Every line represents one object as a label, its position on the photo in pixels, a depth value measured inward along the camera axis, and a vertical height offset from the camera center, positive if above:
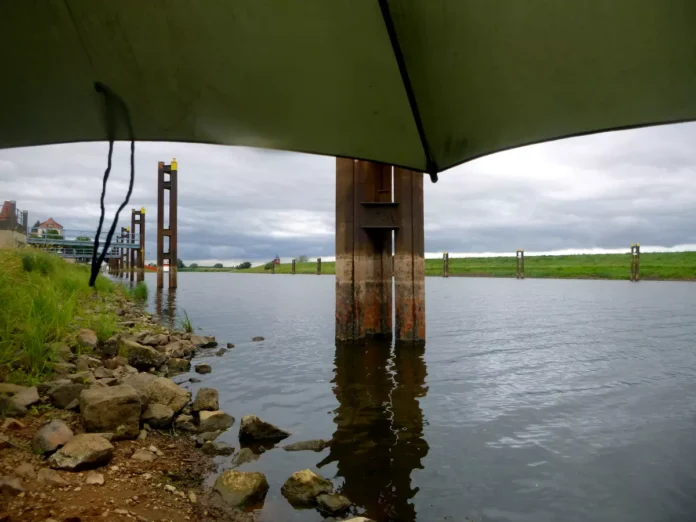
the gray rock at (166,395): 6.30 -1.80
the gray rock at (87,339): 8.45 -1.37
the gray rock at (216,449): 5.40 -2.17
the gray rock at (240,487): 4.32 -2.14
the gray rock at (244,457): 5.28 -2.24
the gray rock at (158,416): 5.68 -1.87
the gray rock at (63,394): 5.27 -1.49
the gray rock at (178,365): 9.80 -2.14
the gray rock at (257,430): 6.07 -2.19
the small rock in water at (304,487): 4.53 -2.22
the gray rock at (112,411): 4.82 -1.56
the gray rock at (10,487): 3.33 -1.62
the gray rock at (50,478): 3.64 -1.69
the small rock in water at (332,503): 4.38 -2.29
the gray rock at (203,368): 9.95 -2.24
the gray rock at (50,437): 4.08 -1.56
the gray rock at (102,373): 6.93 -1.64
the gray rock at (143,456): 4.54 -1.90
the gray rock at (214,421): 6.24 -2.14
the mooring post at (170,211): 30.61 +3.71
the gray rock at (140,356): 9.12 -1.82
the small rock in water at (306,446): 5.86 -2.31
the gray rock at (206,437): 5.58 -2.15
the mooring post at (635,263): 70.88 +0.29
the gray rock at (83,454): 3.94 -1.65
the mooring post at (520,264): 88.44 +0.20
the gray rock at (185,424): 5.96 -2.08
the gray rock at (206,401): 6.76 -2.00
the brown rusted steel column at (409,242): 11.81 +0.61
